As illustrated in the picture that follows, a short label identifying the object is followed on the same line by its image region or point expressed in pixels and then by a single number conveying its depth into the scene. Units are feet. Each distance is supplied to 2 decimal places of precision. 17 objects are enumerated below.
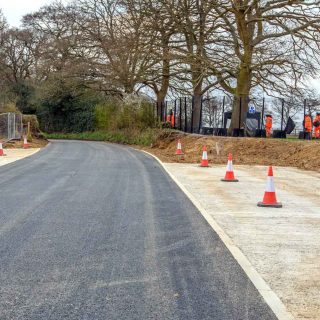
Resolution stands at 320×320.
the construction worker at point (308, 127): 88.38
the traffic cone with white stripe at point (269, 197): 33.42
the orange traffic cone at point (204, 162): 63.12
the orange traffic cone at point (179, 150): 82.74
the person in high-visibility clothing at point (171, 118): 122.94
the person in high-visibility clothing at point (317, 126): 85.97
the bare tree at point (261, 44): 86.88
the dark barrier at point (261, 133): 91.66
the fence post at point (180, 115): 113.76
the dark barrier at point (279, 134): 92.55
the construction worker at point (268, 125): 93.71
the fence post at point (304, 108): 86.51
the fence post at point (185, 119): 110.54
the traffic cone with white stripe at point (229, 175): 47.71
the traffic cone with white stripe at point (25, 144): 101.86
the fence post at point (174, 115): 122.01
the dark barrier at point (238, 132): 92.73
